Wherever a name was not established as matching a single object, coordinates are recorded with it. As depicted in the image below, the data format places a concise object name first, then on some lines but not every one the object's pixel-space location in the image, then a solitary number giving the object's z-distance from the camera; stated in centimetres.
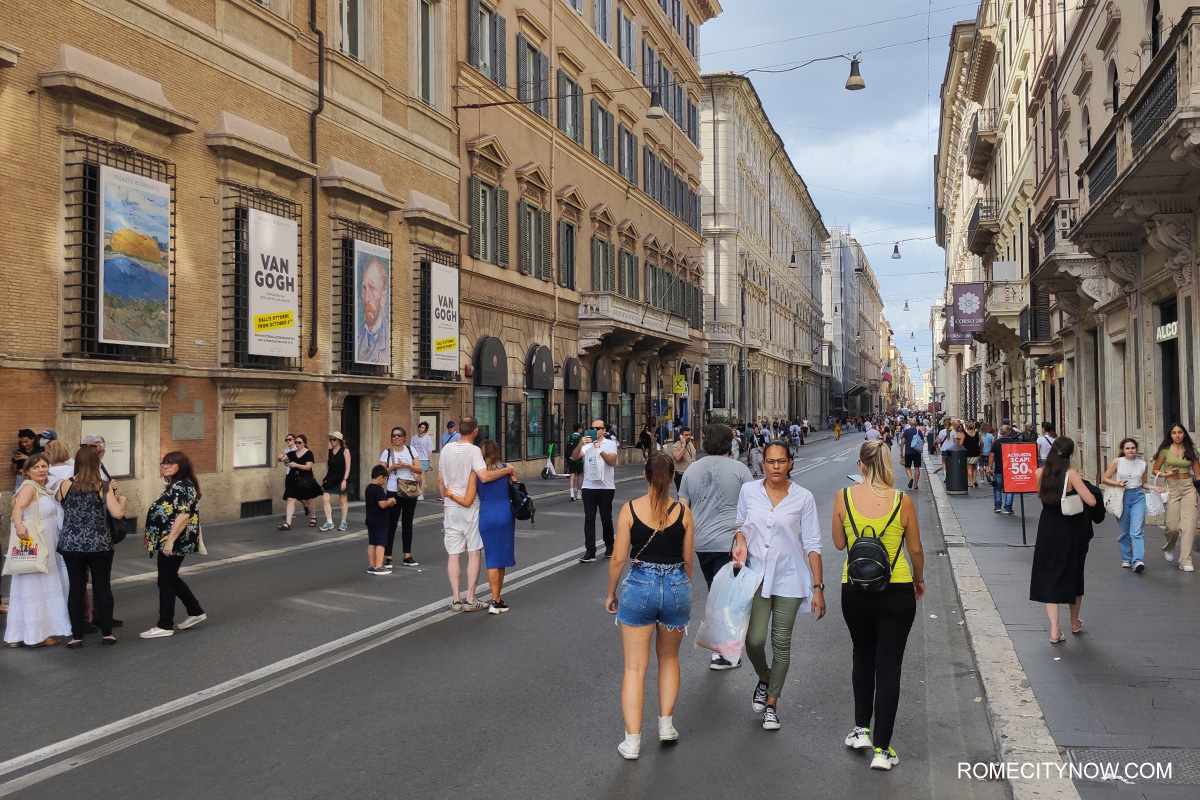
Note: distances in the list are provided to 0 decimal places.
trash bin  2452
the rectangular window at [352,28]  2131
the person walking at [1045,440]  1881
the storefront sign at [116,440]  1452
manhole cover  492
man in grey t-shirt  766
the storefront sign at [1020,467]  1545
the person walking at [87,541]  836
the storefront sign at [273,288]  1770
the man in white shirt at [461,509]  927
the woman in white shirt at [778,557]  590
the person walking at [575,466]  2120
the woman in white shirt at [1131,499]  1169
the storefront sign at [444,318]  2414
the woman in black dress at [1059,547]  788
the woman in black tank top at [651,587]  534
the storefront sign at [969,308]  3597
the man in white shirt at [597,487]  1288
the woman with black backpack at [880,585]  521
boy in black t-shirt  1164
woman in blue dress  918
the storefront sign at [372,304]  2103
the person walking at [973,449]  2634
